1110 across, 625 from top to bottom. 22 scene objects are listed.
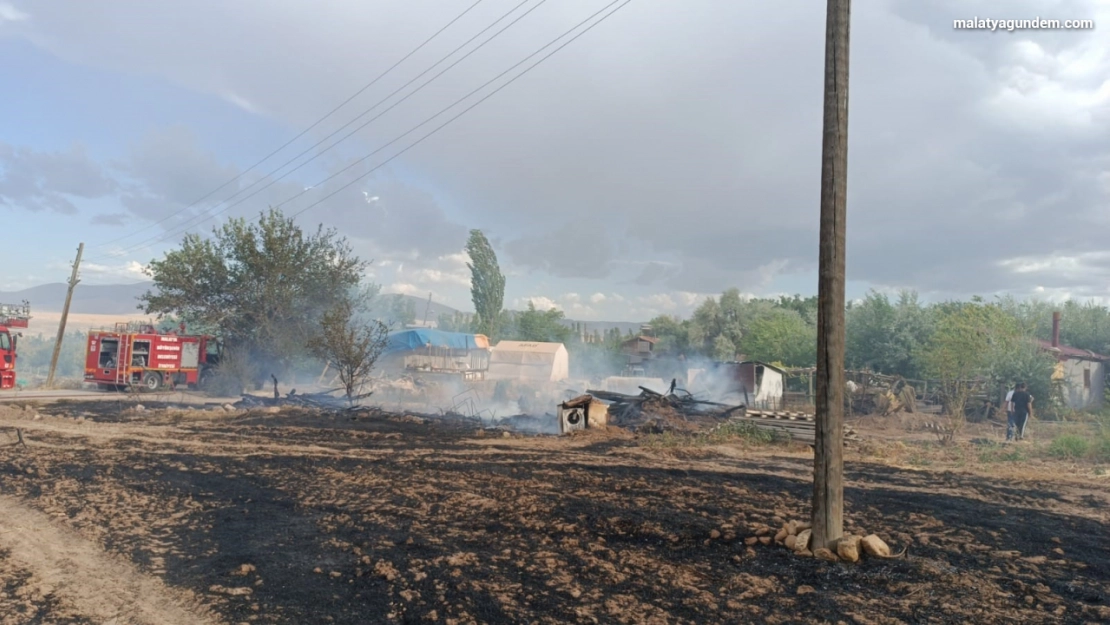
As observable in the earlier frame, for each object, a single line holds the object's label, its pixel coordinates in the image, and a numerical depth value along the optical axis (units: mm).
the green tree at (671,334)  67188
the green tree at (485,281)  67438
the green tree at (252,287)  33344
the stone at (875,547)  6188
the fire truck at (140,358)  30672
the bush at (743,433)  16203
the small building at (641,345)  70688
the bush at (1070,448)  15156
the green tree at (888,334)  37344
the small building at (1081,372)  34656
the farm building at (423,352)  41197
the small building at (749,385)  29000
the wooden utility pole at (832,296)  6195
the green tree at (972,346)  26234
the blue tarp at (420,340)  41281
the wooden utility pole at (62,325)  34750
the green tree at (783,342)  43062
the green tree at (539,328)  68375
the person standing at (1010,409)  18312
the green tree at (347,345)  22328
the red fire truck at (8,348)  28250
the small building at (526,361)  42250
